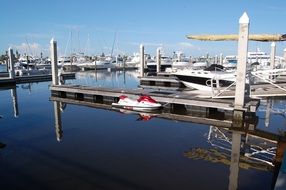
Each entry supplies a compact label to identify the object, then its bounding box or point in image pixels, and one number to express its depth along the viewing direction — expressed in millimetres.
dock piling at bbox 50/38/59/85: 18287
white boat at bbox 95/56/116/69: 54975
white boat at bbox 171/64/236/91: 18385
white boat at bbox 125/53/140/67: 65971
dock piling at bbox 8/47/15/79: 26418
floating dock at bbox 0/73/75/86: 26174
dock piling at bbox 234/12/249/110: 10786
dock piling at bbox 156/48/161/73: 29697
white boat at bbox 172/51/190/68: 40415
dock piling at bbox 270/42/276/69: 21693
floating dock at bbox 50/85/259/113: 11772
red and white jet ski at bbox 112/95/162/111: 13099
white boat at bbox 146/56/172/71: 47667
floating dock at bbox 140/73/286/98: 13270
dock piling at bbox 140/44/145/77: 25807
